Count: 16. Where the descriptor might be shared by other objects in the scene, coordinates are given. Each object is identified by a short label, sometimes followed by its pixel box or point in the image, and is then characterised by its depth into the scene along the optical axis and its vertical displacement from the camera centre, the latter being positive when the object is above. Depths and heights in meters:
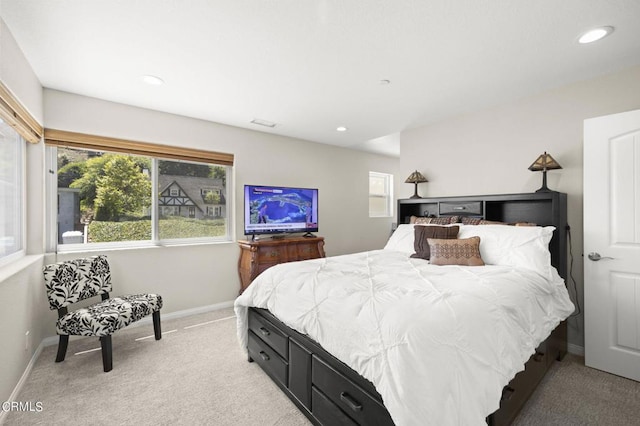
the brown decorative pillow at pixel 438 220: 3.19 -0.10
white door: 2.10 -0.26
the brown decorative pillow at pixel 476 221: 2.89 -0.11
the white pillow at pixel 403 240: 3.01 -0.32
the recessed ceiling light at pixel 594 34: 1.81 +1.19
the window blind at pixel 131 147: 2.73 +0.75
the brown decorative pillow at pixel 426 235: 2.62 -0.23
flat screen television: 3.77 +0.03
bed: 1.11 -0.60
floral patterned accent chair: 2.20 -0.82
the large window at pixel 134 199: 2.91 +0.18
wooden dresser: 3.57 -0.56
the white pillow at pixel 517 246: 2.14 -0.29
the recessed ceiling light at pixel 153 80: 2.47 +1.22
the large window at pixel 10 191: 2.04 +0.19
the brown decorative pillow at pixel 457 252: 2.28 -0.35
